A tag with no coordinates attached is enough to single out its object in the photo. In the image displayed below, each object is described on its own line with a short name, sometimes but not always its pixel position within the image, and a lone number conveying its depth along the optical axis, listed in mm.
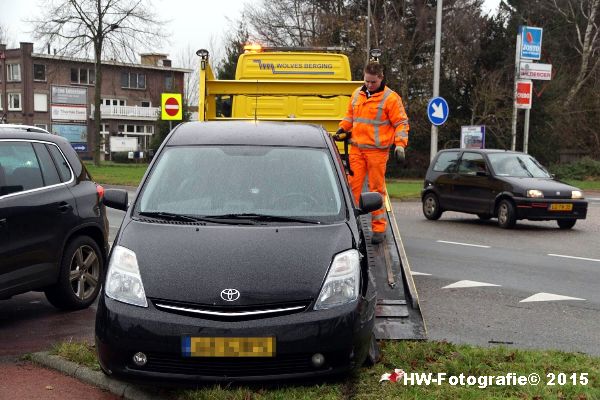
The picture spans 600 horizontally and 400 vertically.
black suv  6195
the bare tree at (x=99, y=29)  40688
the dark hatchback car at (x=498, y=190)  14930
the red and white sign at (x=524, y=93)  26953
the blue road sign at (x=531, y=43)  26625
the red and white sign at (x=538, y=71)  28188
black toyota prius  4145
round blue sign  21109
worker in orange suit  8344
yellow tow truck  6164
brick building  66688
